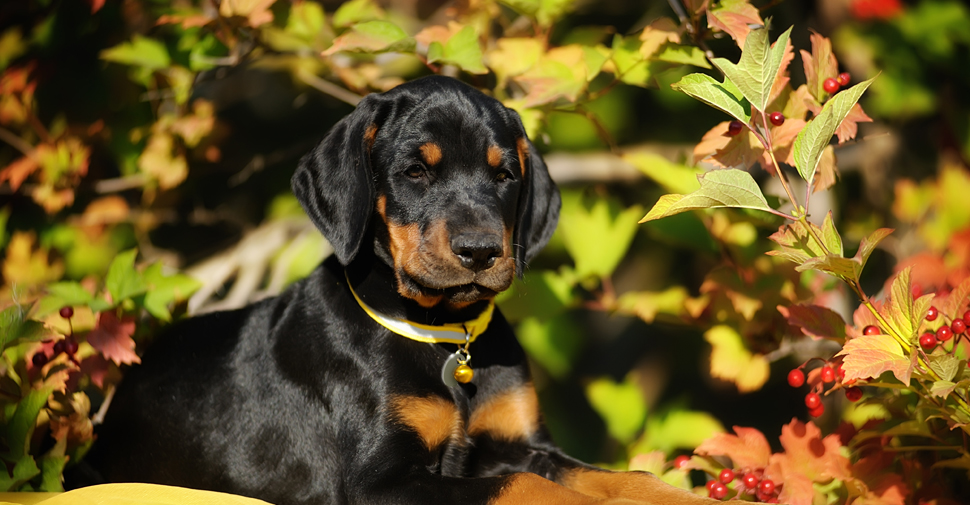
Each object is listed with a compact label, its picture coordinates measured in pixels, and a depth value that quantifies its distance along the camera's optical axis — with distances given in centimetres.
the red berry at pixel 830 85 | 268
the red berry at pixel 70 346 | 305
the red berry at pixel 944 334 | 229
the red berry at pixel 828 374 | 244
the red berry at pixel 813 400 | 248
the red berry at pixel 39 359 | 306
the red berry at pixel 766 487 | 268
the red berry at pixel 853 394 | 247
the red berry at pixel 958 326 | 230
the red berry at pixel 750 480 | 272
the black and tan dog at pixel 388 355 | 260
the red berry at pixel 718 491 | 270
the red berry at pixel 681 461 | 306
